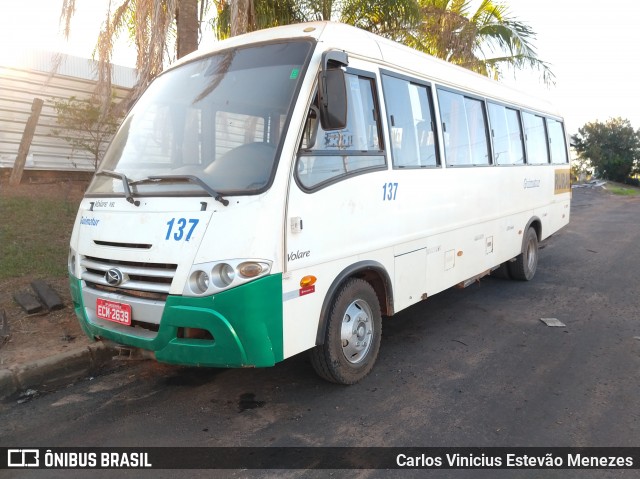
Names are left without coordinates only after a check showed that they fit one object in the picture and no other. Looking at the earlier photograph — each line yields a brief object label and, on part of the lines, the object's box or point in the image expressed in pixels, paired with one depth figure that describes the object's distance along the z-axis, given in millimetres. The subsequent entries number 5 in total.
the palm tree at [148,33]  7324
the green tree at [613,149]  37125
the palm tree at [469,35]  12930
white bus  3402
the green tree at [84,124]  10578
